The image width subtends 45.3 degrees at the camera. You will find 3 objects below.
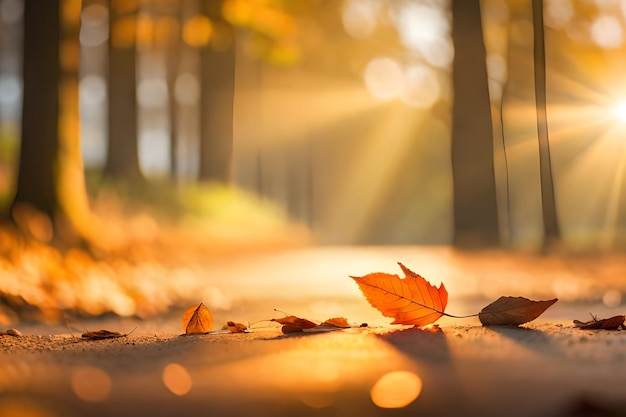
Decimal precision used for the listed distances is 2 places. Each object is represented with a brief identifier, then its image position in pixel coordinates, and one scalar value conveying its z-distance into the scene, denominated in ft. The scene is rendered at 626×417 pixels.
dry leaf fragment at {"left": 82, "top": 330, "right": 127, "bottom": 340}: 11.52
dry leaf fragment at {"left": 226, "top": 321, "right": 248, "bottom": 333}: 11.59
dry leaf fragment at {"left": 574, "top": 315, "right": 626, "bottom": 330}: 10.94
